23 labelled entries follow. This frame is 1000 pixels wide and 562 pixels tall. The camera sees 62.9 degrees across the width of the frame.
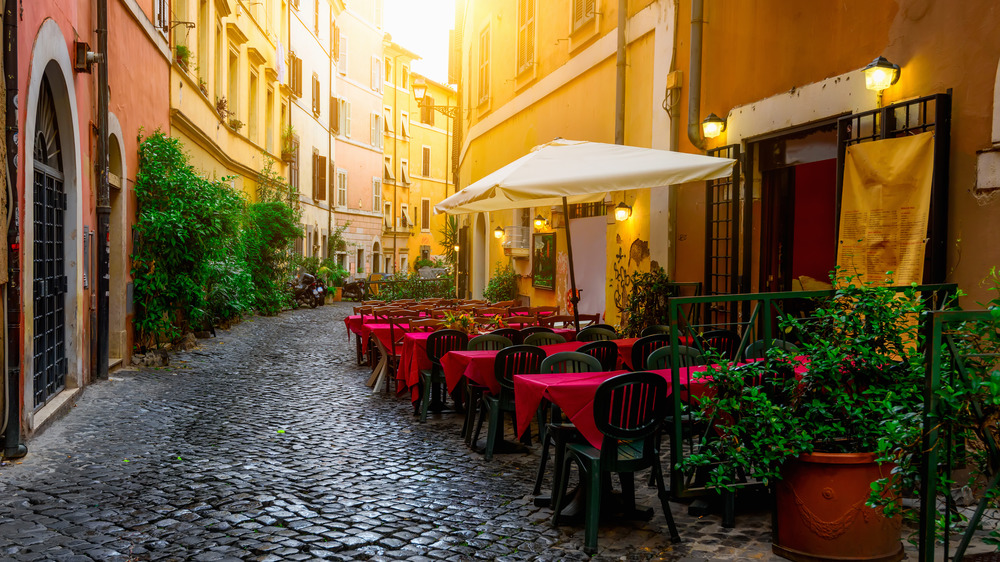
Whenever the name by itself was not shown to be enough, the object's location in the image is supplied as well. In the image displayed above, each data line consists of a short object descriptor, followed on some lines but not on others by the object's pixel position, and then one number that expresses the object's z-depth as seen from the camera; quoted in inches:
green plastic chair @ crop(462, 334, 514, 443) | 257.4
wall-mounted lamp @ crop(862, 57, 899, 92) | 235.0
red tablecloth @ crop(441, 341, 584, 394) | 246.1
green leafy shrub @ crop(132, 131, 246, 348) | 408.5
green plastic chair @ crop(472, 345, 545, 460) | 237.0
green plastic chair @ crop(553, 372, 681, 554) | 163.8
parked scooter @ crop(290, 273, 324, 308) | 925.8
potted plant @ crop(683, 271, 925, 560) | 142.6
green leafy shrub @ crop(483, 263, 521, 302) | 627.8
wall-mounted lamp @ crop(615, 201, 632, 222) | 418.6
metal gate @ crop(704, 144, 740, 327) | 331.9
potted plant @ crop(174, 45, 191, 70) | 506.9
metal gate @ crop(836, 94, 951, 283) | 217.3
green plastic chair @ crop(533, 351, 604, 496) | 181.6
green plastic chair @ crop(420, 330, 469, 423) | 291.4
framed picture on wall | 548.1
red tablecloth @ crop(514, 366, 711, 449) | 171.9
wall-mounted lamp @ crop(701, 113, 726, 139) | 338.0
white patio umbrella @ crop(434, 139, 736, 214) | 264.2
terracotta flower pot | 142.3
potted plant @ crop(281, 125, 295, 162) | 922.1
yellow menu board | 224.2
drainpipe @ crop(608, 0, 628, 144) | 424.2
